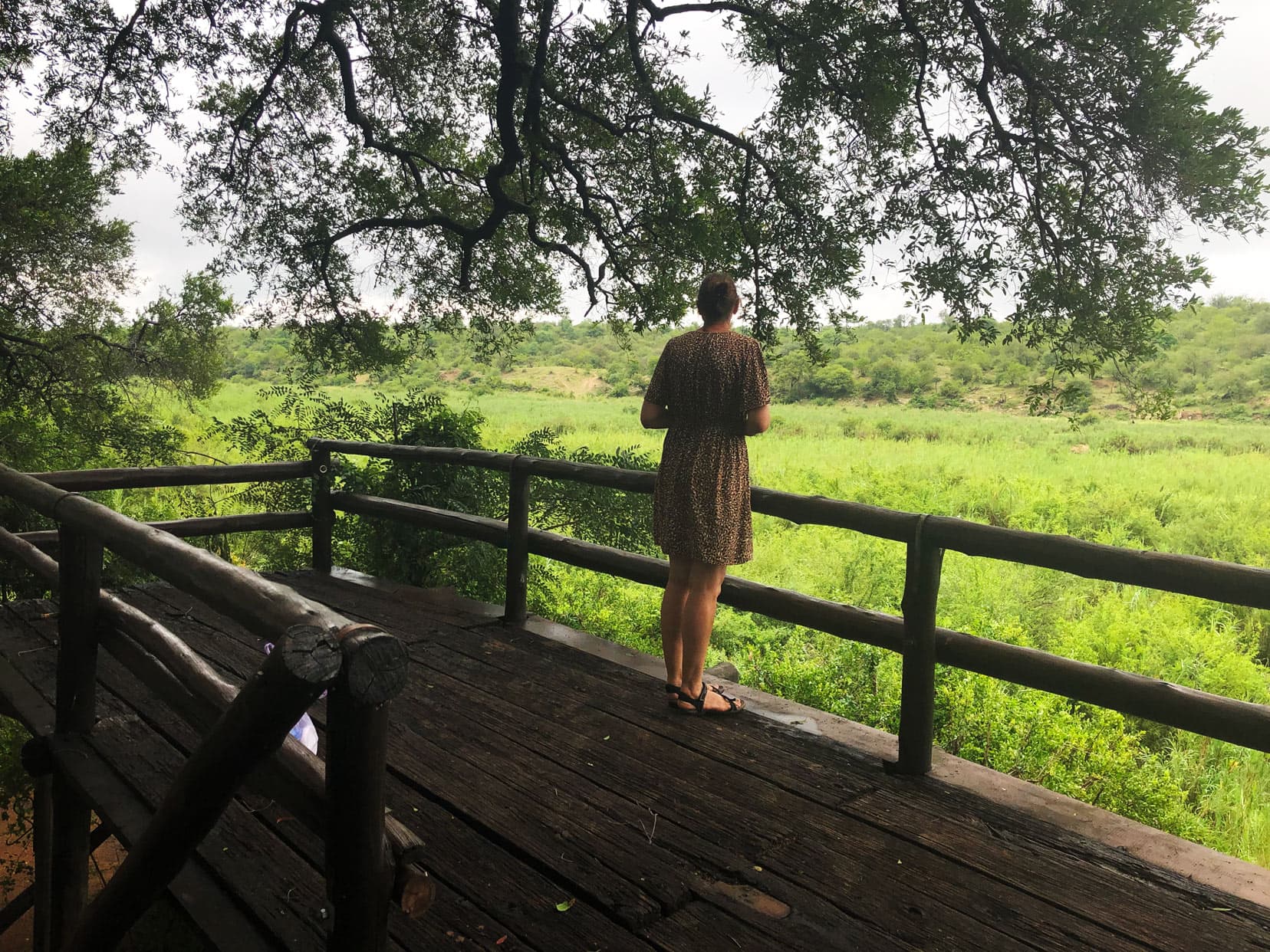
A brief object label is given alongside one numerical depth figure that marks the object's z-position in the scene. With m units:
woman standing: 3.22
